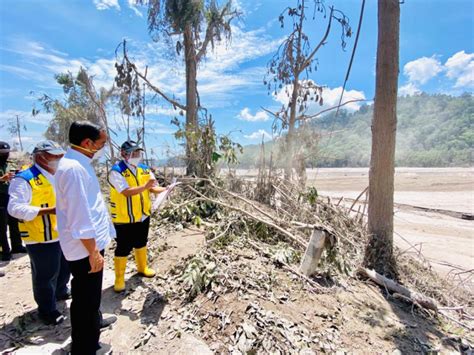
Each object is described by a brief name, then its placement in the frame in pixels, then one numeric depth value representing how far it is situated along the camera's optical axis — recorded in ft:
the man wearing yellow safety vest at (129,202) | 9.05
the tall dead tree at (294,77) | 23.61
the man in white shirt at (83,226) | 5.45
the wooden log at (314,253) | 10.55
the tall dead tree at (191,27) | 24.48
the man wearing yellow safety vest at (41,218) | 7.48
